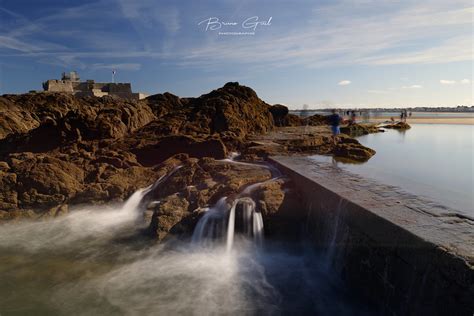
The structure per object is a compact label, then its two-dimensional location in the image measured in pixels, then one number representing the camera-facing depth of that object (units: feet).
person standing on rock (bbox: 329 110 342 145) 44.66
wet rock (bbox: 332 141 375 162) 37.40
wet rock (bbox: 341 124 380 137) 76.82
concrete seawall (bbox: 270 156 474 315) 12.09
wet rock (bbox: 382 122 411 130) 89.48
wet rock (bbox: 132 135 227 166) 41.39
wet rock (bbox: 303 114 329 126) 100.53
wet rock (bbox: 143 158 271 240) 26.27
